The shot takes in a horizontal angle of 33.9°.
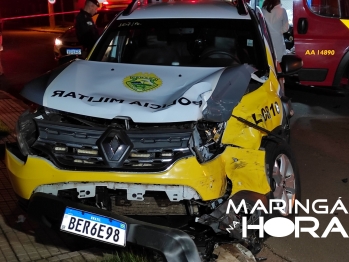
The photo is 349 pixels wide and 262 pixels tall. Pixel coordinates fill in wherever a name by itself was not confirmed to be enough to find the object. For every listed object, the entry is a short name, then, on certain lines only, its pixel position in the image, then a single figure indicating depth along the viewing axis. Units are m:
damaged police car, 3.67
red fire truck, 8.66
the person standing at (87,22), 8.71
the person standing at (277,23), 8.58
